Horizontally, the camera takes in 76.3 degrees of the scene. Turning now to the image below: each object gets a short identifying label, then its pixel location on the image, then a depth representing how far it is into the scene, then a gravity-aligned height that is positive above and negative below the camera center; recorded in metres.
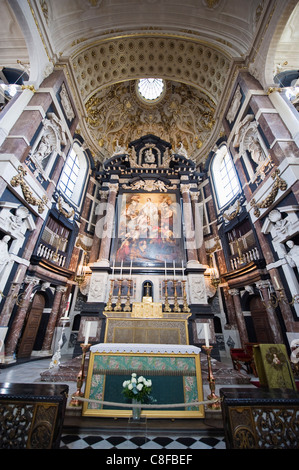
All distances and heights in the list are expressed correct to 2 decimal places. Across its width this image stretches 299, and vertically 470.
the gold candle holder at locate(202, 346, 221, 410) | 3.38 -0.74
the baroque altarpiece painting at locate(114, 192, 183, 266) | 9.95 +5.53
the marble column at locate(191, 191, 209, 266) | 10.46 +5.93
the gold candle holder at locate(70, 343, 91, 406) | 3.38 -0.74
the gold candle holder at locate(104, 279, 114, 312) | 7.39 +1.15
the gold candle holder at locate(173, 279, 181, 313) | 7.39 +1.16
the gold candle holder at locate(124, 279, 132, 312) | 7.50 +1.19
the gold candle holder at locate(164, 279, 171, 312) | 7.32 +1.11
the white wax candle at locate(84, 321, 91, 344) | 3.83 +0.20
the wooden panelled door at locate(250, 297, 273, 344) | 7.56 +0.76
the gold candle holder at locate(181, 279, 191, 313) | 7.45 +1.26
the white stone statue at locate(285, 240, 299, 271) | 5.86 +2.41
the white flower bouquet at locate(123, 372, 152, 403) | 3.00 -0.69
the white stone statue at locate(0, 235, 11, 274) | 5.85 +2.36
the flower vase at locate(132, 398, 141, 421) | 3.02 -1.02
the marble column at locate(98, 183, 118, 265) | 9.73 +5.60
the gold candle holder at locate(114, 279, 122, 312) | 7.35 +1.28
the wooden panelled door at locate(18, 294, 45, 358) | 7.62 +0.48
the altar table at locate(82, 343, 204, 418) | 3.34 -0.58
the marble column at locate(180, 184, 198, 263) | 9.75 +5.68
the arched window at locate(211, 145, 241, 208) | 11.02 +9.00
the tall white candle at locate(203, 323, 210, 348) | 3.75 +0.17
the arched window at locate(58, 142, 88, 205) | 11.12 +9.06
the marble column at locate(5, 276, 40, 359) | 6.42 +0.66
